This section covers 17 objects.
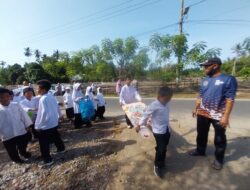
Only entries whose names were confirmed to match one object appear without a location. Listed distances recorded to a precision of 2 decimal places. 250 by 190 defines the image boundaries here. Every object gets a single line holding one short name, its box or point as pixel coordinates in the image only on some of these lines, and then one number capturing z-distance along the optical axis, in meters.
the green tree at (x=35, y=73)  27.63
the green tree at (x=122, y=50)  16.01
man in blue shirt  2.12
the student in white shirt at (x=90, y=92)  5.08
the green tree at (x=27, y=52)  41.59
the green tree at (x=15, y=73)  34.18
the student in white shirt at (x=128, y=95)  4.08
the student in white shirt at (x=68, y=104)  5.07
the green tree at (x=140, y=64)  14.93
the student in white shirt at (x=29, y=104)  3.52
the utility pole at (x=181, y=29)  12.81
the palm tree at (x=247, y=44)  17.84
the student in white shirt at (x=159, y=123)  2.25
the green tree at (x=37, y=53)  42.01
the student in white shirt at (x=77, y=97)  4.49
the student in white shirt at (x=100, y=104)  5.33
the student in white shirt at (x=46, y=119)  2.61
